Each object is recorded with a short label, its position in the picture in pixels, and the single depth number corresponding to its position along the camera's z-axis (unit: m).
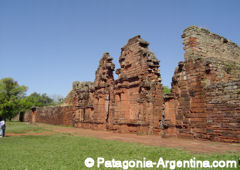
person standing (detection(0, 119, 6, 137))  13.12
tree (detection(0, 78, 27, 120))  39.38
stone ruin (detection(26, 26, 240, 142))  10.28
